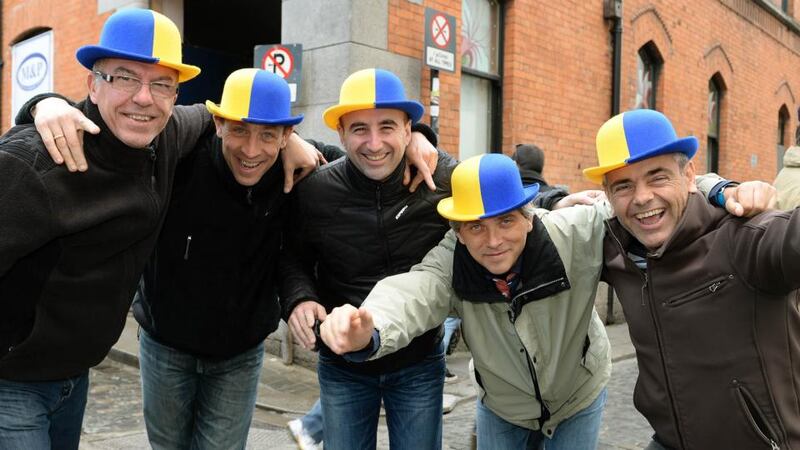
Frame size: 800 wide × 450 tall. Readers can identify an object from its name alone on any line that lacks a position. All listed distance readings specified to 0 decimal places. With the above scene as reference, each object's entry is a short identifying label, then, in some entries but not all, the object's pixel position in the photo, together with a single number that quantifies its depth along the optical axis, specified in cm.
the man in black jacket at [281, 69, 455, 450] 285
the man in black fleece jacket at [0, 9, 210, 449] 214
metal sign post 651
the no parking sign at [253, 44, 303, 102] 636
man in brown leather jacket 221
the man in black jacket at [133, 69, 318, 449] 280
